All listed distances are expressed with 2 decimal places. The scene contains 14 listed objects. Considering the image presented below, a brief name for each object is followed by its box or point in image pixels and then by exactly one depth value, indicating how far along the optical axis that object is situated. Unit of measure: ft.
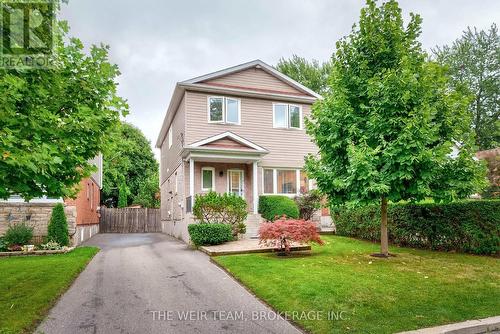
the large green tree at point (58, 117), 16.74
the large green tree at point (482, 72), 114.01
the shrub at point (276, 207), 56.49
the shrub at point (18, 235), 41.81
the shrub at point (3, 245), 40.70
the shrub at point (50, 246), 41.93
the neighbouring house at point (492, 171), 54.60
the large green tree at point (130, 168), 124.98
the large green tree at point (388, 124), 29.37
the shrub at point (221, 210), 45.75
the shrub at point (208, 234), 42.83
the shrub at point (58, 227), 44.02
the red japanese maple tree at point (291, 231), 33.94
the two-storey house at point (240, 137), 57.00
